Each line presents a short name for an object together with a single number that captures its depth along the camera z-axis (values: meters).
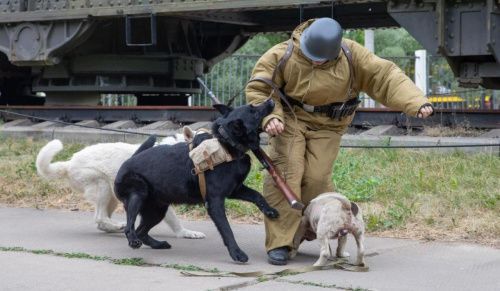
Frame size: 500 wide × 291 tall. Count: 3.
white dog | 11.59
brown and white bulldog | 9.36
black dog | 9.71
